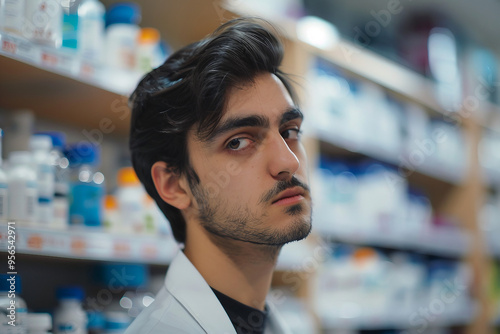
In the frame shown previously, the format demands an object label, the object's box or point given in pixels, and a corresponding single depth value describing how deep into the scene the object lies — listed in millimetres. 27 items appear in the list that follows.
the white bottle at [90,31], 1517
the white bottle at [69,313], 1401
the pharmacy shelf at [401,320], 2246
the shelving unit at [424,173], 2260
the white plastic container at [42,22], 1329
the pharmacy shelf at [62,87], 1315
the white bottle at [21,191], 1303
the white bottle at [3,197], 1244
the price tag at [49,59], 1333
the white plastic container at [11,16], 1273
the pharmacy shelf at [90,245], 1256
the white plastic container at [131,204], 1652
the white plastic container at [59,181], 1418
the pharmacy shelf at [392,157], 2396
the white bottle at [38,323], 1285
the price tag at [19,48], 1240
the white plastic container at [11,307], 1165
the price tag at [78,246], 1370
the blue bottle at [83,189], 1497
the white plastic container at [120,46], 1620
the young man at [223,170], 1206
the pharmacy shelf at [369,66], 2131
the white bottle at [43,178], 1371
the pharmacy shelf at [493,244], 3365
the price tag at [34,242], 1260
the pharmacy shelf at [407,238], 2312
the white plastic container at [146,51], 1694
